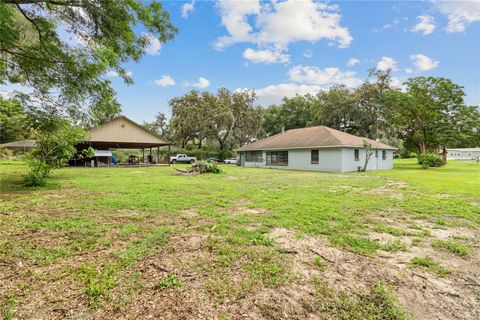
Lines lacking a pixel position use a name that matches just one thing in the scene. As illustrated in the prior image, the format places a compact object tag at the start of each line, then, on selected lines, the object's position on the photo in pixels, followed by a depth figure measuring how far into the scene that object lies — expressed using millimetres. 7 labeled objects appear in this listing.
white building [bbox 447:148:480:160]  58125
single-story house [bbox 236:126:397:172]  18766
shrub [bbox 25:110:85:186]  8430
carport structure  22125
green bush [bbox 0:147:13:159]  25844
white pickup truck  31625
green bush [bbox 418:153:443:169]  21686
